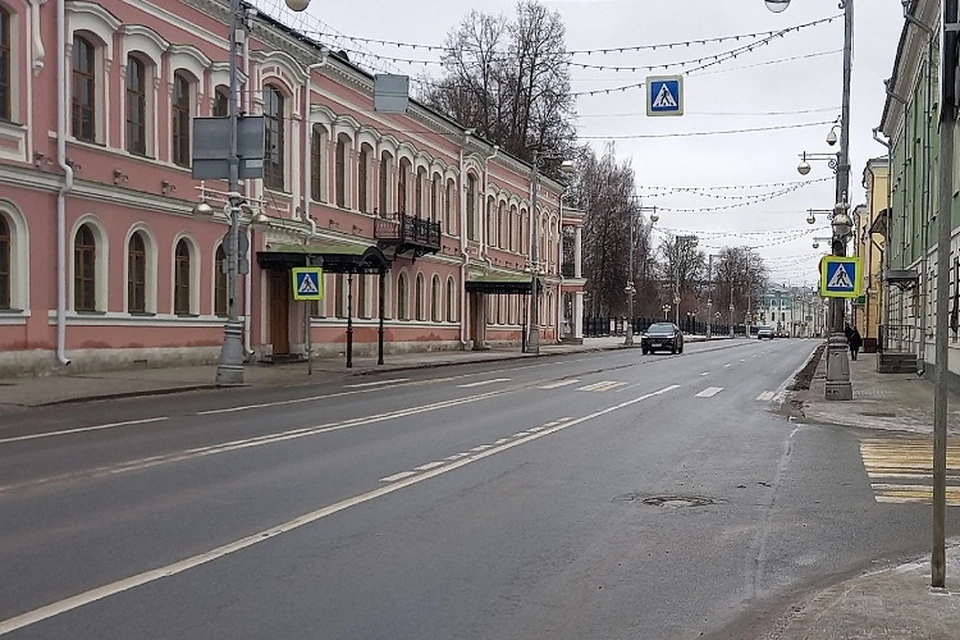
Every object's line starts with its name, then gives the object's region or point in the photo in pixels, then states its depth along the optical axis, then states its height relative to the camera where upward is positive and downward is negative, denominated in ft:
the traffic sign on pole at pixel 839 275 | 69.72 +2.02
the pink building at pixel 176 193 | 74.90 +10.20
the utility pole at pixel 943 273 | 19.93 +0.64
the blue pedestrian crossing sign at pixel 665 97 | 73.87 +14.86
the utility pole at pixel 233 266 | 76.43 +2.62
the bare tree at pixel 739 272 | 384.68 +12.15
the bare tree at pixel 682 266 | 336.90 +13.31
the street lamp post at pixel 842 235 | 72.74 +5.08
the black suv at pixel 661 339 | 169.68 -5.76
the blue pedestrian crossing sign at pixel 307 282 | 90.38 +1.72
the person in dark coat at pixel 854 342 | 161.27 -5.78
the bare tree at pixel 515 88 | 197.67 +42.46
